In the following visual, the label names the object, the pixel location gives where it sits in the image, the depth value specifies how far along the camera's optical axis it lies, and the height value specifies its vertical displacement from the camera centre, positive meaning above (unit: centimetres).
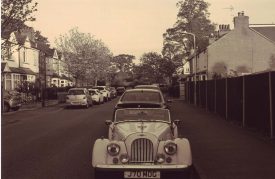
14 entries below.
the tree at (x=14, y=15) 3173 +468
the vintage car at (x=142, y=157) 818 -124
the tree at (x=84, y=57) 7512 +449
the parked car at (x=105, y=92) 5134 -78
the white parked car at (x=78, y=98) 3656 -97
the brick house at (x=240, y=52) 5581 +361
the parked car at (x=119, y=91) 7728 -102
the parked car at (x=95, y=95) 4331 -95
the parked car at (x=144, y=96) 1622 -40
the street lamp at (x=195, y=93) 3859 -74
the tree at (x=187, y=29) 7981 +904
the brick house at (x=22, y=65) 4982 +244
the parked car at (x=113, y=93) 6165 -107
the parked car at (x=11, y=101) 3416 -107
